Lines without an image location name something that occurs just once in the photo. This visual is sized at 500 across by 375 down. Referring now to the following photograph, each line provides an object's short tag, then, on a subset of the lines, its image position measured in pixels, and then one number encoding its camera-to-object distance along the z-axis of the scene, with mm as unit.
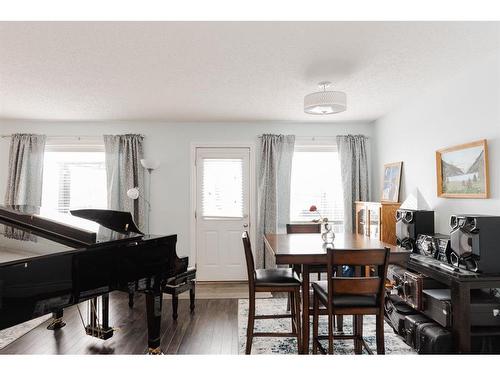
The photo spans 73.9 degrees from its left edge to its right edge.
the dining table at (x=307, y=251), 2406
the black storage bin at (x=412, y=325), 2785
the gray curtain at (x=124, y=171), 5039
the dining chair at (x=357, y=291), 2182
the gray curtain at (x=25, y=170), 4953
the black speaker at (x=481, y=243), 2418
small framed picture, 4395
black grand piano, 1936
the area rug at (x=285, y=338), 2795
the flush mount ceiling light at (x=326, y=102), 3047
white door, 5188
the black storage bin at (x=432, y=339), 2467
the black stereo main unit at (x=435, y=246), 2816
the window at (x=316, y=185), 5328
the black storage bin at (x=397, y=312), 3021
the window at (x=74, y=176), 5168
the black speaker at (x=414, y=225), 3342
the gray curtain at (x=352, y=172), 5156
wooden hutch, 3955
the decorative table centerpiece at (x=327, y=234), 2982
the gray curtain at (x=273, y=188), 5102
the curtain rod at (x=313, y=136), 5273
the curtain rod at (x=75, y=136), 5127
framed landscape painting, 2828
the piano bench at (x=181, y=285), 3529
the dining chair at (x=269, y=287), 2582
